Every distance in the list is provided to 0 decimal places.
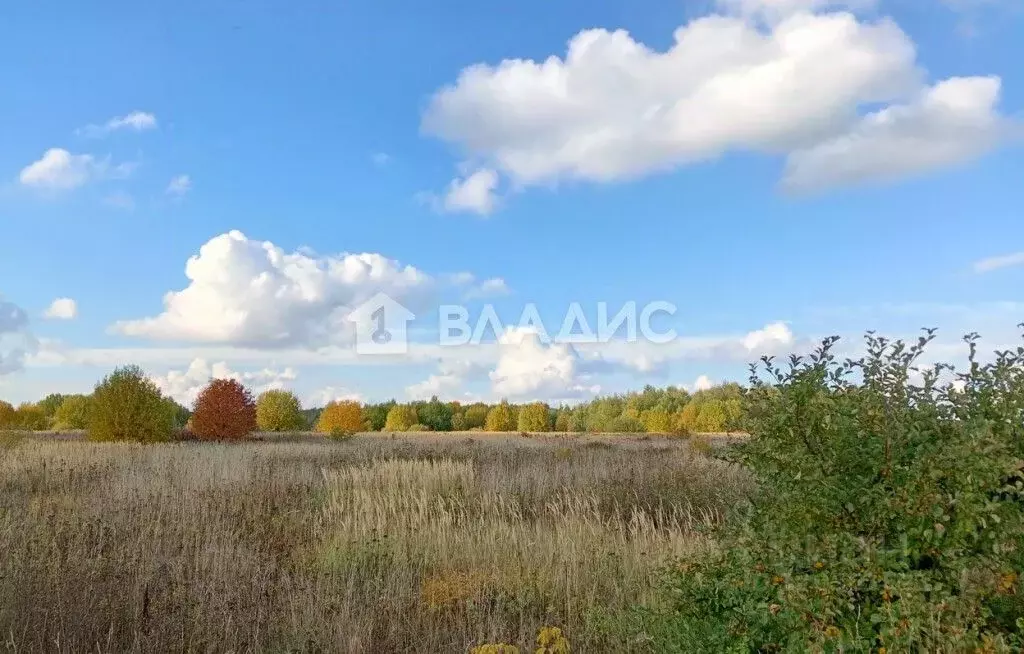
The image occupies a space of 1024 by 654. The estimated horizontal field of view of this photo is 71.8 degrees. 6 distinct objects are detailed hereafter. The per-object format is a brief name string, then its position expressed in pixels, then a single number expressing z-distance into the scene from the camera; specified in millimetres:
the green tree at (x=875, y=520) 2828
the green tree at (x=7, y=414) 61719
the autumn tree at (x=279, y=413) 54875
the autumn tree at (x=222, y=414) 34250
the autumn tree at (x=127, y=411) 26547
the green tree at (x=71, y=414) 61778
